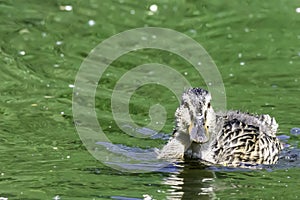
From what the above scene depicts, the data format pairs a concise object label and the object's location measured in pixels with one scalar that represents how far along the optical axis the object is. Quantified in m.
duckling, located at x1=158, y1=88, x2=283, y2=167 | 12.30
